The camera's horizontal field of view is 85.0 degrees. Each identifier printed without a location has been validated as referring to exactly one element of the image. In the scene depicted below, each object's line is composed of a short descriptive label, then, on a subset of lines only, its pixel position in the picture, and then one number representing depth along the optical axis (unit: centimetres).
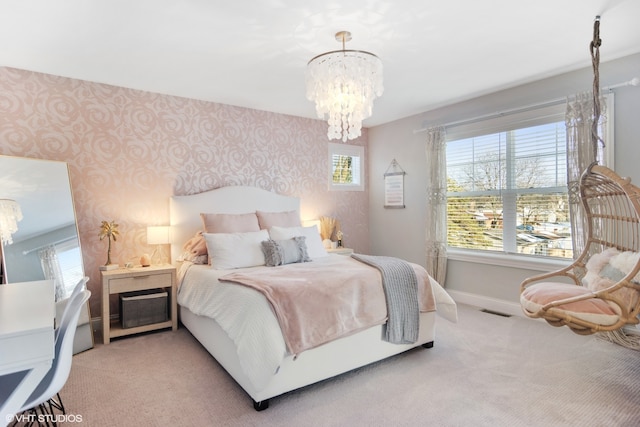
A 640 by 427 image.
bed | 205
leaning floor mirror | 286
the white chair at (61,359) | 143
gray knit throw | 261
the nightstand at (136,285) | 314
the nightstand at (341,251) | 466
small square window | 529
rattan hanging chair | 181
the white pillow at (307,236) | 371
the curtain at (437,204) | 446
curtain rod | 299
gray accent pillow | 329
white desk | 117
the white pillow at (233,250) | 322
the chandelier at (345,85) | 239
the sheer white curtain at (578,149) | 319
